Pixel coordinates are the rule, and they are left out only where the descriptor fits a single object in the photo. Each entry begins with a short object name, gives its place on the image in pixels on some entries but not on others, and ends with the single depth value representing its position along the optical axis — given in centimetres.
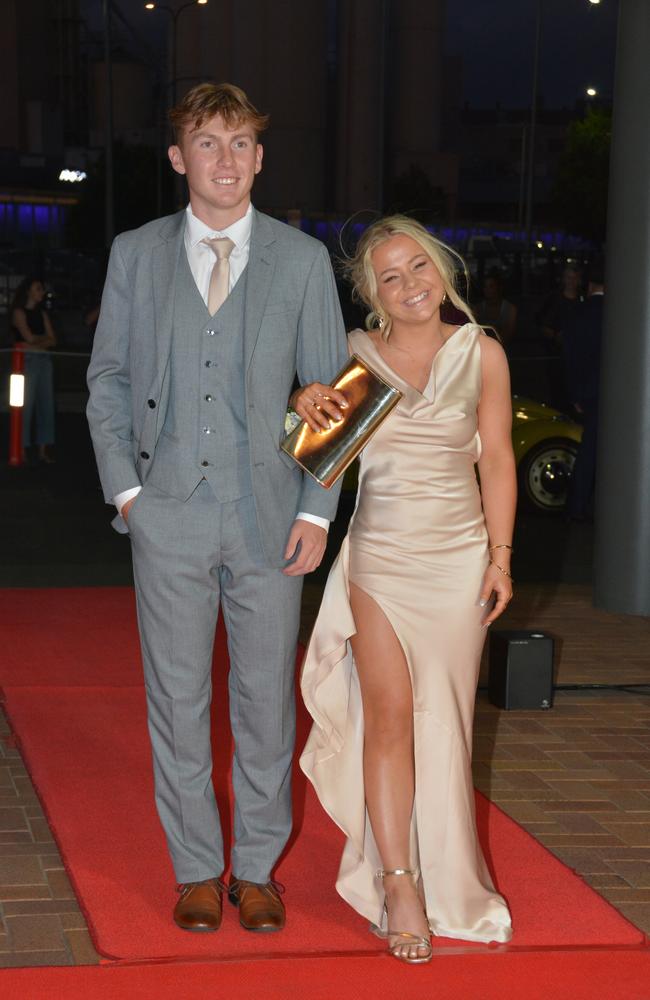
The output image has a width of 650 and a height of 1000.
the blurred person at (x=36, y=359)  1473
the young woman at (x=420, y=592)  388
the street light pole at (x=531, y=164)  5069
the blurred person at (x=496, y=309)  1387
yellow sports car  1230
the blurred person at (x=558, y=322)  1158
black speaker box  656
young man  380
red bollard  1467
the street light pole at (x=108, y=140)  4136
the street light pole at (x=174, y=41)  5573
